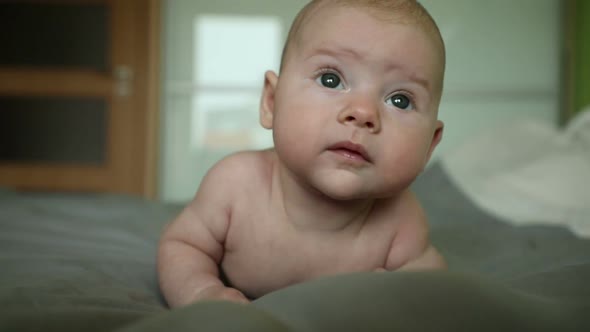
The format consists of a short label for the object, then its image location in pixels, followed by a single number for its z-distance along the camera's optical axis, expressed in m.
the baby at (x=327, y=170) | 0.69
